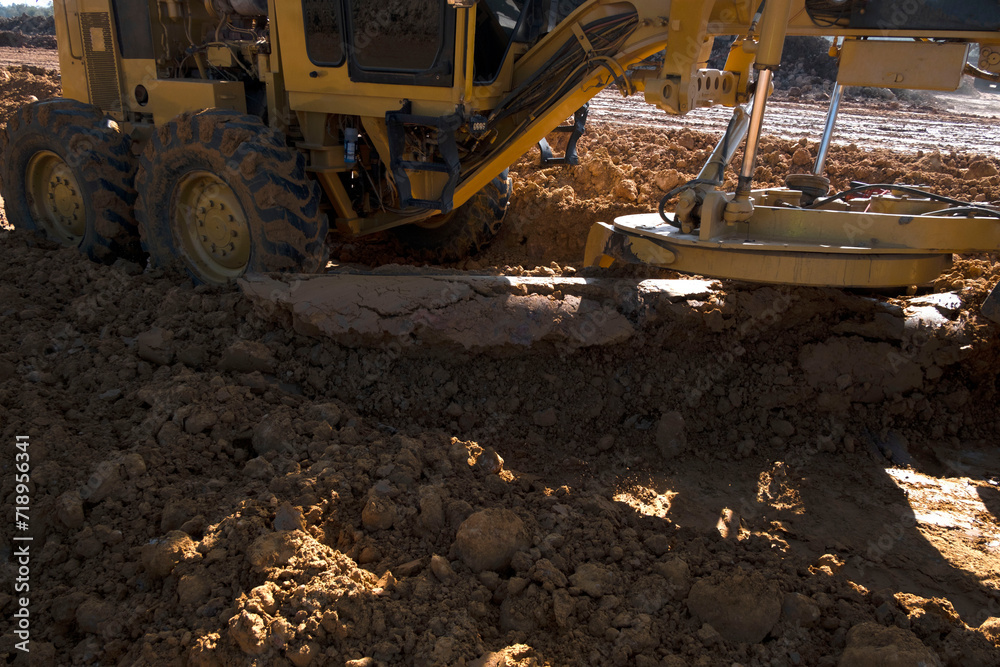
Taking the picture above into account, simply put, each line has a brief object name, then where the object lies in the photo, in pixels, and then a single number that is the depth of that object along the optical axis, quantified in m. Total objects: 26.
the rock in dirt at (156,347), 4.08
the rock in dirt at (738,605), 2.52
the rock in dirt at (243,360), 3.94
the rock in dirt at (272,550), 2.58
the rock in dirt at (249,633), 2.30
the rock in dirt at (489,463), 3.36
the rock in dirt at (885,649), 2.29
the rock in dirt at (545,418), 3.90
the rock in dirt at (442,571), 2.65
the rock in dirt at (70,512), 2.88
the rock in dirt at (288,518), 2.77
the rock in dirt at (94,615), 2.49
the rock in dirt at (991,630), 2.51
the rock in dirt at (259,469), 3.13
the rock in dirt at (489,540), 2.74
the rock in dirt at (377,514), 2.88
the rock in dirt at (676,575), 2.66
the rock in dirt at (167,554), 2.61
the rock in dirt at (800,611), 2.55
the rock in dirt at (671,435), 3.79
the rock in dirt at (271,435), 3.36
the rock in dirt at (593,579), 2.62
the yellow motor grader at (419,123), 3.66
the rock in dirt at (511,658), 2.31
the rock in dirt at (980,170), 7.16
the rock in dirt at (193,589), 2.51
